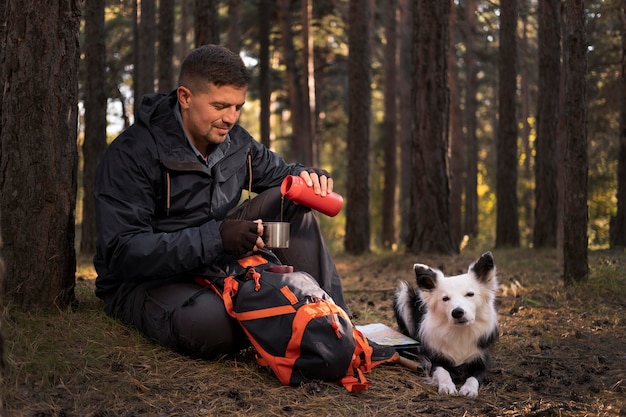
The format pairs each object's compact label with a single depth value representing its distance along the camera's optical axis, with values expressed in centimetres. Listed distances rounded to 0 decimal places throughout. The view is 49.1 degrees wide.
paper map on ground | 518
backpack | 412
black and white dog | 473
